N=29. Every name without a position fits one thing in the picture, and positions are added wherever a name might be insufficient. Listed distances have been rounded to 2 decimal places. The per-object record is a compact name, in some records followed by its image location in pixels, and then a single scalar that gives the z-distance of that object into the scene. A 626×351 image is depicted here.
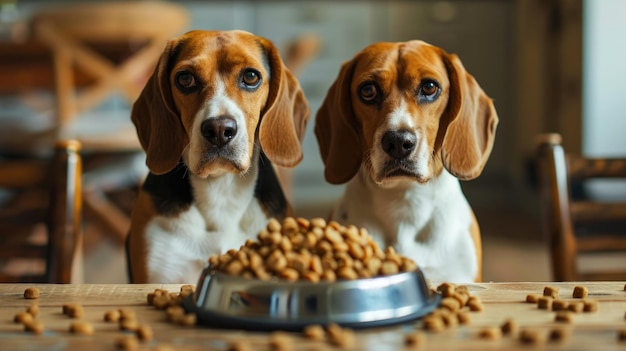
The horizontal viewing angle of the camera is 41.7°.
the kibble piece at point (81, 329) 1.11
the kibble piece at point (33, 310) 1.20
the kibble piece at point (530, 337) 1.04
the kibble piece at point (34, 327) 1.12
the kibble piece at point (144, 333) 1.08
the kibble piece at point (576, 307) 1.20
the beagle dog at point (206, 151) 1.61
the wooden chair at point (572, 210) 1.97
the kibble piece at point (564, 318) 1.14
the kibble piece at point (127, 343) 1.03
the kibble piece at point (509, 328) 1.09
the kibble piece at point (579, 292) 1.30
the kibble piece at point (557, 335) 1.06
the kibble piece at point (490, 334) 1.06
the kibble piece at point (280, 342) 1.01
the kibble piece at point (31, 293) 1.33
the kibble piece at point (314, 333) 1.05
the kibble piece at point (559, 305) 1.22
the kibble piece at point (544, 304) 1.23
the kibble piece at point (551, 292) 1.29
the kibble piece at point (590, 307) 1.21
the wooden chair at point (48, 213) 1.92
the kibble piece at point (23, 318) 1.15
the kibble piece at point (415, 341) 1.03
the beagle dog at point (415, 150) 1.63
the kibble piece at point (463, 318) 1.13
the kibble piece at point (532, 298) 1.26
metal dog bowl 1.11
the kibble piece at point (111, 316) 1.17
